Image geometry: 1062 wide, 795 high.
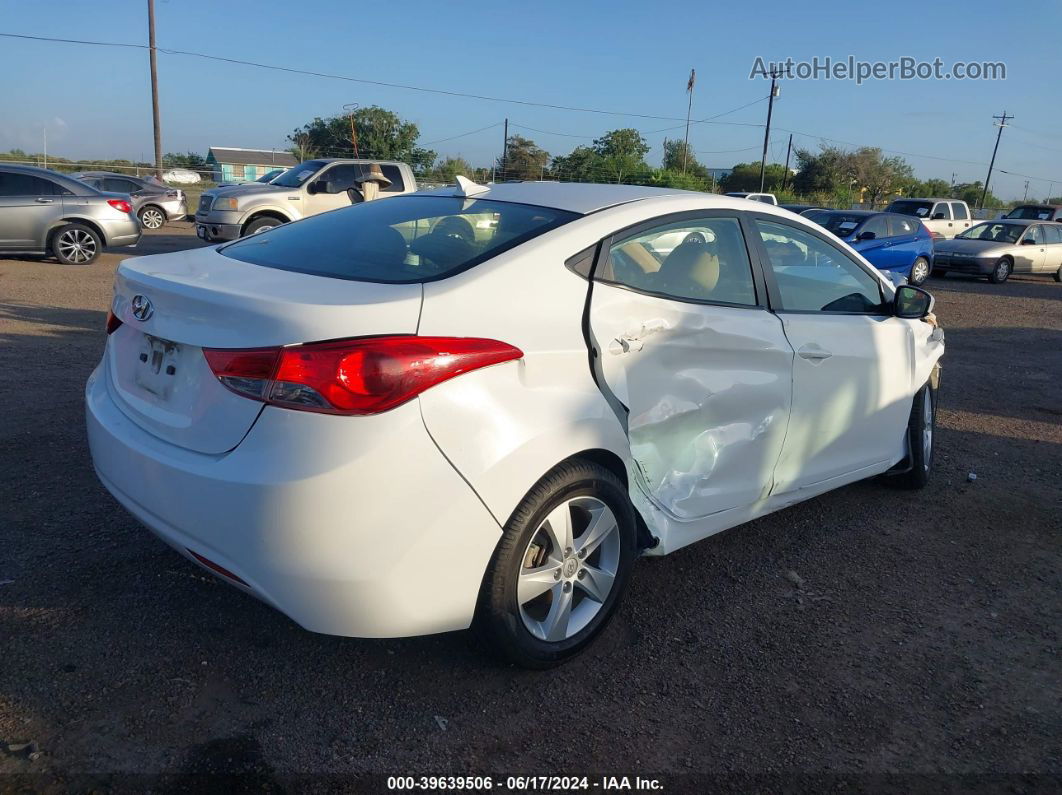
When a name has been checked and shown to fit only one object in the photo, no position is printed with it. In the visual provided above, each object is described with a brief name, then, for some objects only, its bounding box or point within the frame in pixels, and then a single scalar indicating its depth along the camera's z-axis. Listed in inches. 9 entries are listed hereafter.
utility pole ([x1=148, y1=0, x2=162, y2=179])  1150.3
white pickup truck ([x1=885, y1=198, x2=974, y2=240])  909.2
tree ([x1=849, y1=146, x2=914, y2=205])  2333.9
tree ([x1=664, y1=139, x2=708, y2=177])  2197.3
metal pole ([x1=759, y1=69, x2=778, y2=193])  1680.6
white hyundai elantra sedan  90.2
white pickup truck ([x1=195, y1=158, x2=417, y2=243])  574.2
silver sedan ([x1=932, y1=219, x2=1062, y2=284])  761.6
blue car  642.2
